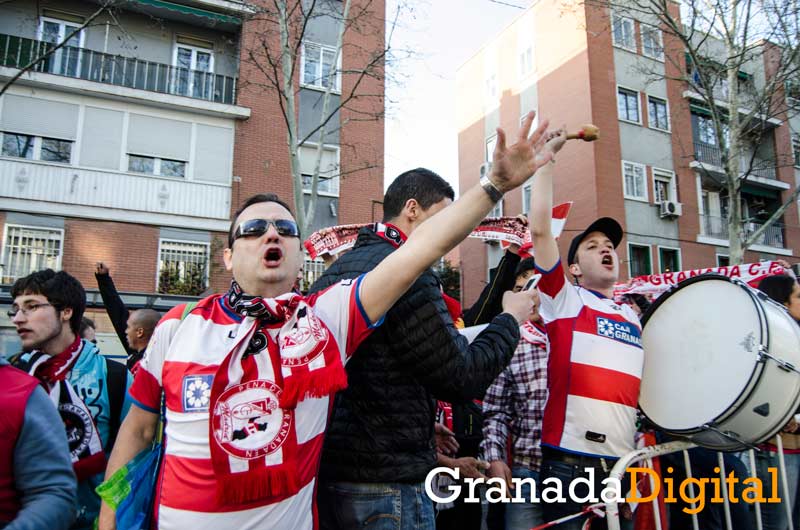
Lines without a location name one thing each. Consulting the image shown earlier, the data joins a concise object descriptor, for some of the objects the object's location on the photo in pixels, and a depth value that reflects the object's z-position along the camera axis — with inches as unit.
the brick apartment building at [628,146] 764.0
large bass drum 93.9
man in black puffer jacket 73.8
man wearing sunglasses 61.6
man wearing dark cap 98.7
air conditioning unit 778.8
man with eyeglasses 105.7
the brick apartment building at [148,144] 536.8
